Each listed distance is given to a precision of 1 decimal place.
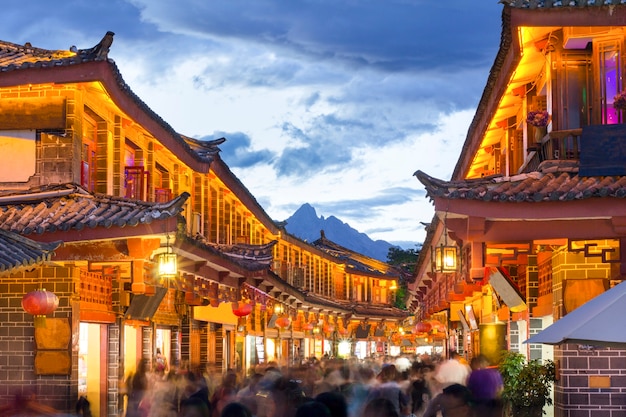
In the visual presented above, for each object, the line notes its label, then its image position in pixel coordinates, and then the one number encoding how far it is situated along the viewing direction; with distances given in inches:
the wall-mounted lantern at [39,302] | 651.5
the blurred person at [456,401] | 390.9
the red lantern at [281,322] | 1539.1
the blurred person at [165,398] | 557.6
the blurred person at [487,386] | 494.5
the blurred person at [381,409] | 368.8
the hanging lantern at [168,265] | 692.7
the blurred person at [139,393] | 600.5
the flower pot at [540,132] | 658.8
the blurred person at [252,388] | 535.3
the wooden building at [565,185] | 578.6
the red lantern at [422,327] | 1870.1
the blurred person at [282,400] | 470.7
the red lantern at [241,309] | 1121.4
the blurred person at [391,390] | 536.4
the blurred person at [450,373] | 737.0
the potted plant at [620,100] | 576.4
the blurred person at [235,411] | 349.4
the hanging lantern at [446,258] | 797.2
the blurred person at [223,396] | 502.3
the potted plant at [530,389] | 679.7
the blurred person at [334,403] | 378.6
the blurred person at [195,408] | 379.6
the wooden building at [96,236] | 665.0
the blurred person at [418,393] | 740.6
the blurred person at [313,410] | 329.1
